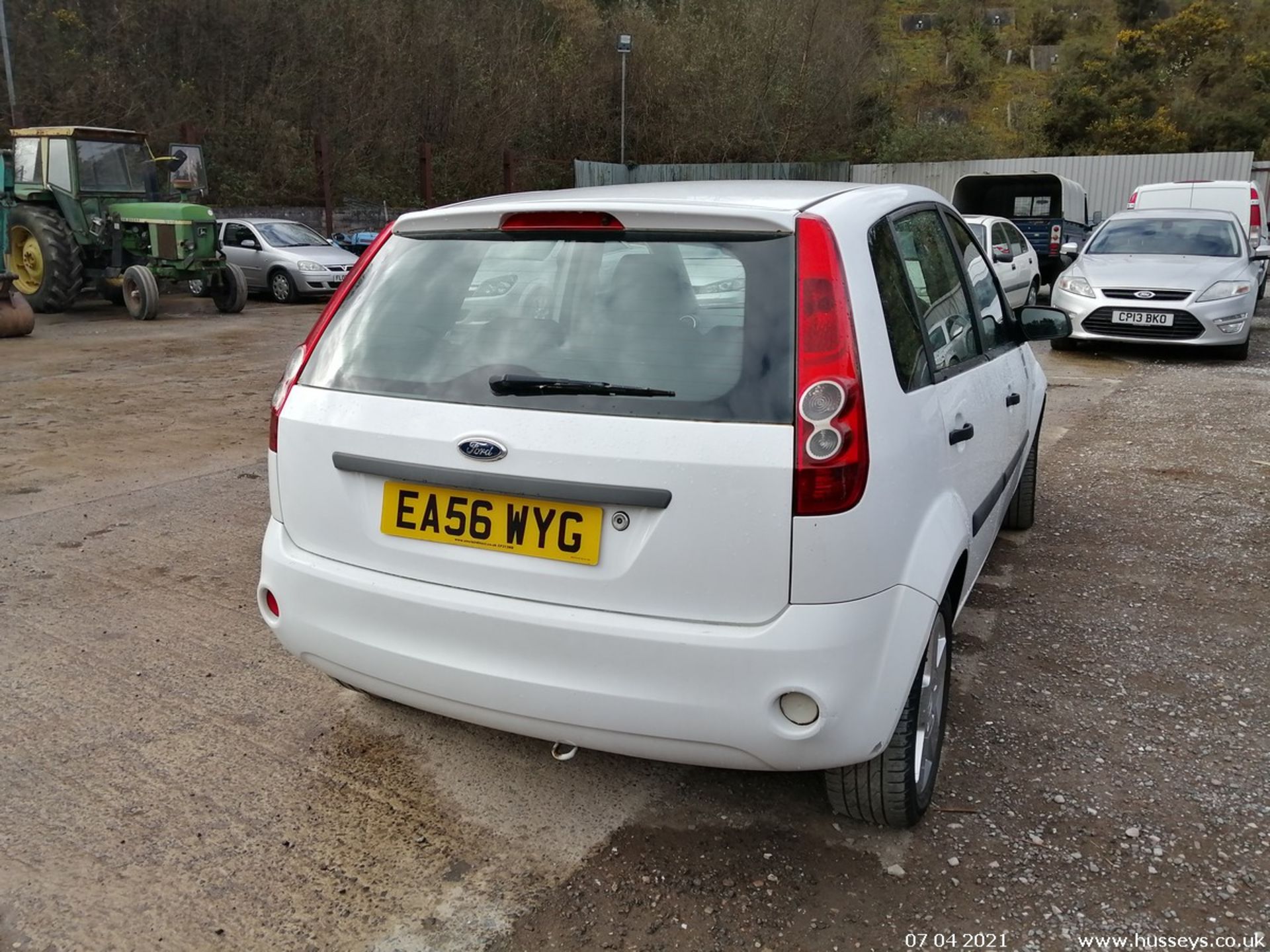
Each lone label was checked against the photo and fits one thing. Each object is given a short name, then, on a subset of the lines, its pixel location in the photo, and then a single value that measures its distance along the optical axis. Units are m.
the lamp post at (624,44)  27.48
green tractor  14.05
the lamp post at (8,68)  18.59
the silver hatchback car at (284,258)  16.89
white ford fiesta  2.24
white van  15.48
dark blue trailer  19.06
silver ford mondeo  10.33
